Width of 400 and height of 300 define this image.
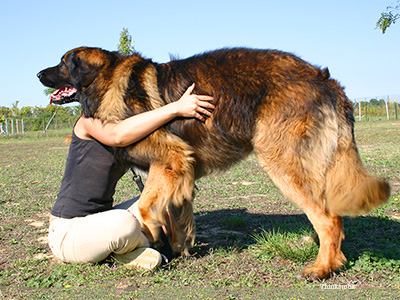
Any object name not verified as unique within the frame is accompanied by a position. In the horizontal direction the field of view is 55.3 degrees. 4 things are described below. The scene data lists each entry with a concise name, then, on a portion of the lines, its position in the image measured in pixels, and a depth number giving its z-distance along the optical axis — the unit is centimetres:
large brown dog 293
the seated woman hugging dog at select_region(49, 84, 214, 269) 309
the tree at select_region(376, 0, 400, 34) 1628
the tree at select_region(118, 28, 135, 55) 2028
